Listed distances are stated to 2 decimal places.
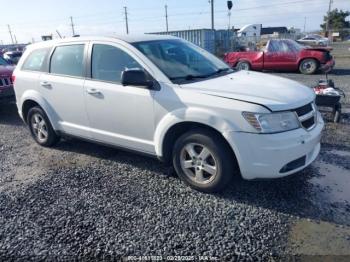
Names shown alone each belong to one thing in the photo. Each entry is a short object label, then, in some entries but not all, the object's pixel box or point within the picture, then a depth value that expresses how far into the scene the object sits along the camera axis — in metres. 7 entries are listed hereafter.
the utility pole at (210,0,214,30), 21.83
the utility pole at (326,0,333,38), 52.01
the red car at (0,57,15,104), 7.73
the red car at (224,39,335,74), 12.81
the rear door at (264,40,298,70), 13.37
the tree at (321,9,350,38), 60.34
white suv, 3.14
